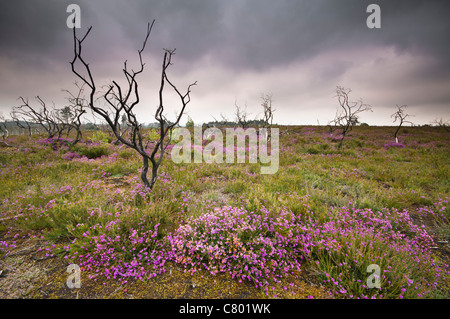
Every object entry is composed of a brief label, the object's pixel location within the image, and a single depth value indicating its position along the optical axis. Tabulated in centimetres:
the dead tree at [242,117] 3093
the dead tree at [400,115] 2080
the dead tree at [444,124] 3167
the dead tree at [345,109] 1578
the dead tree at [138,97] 348
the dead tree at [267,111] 2255
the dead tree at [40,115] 1607
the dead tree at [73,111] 1318
